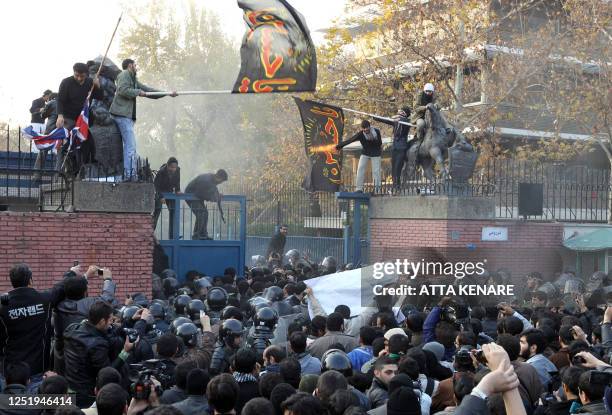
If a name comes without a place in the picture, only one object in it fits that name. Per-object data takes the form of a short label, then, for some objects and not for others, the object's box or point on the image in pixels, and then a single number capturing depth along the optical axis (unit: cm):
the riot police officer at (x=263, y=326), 802
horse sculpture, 1803
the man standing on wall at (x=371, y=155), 1941
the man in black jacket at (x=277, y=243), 2008
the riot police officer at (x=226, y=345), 694
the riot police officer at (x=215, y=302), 1023
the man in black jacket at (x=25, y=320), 718
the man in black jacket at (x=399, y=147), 1912
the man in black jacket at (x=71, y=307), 711
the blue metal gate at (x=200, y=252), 1669
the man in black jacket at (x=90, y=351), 623
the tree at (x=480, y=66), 2567
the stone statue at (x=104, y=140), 1410
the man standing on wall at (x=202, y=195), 1708
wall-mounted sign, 1803
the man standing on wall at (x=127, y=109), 1392
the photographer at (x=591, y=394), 486
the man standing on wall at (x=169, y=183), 1684
